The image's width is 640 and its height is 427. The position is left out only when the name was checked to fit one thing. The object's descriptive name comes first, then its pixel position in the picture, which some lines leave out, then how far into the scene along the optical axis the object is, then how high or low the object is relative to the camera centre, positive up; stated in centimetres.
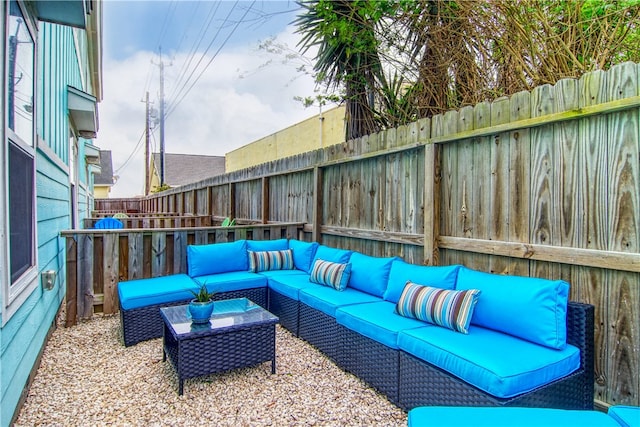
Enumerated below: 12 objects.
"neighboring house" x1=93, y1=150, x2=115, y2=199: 2447 +218
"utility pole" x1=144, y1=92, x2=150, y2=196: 1956 +348
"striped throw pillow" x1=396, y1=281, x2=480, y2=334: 241 -65
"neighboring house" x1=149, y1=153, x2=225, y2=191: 2395 +296
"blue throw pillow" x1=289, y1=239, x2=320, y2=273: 456 -55
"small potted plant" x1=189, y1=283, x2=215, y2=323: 276 -74
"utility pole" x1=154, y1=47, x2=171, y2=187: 1662 +448
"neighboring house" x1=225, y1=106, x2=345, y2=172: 922 +220
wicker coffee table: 259 -97
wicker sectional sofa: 199 -81
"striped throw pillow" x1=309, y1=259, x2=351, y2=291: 362 -64
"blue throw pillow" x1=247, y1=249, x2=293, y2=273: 452 -62
